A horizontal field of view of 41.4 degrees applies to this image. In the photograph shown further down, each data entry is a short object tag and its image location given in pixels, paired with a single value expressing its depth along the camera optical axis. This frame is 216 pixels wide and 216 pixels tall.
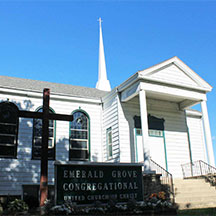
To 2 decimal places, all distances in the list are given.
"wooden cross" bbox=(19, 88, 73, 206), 7.83
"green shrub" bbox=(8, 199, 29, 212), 8.45
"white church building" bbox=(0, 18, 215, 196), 14.35
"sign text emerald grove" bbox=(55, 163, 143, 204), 8.35
